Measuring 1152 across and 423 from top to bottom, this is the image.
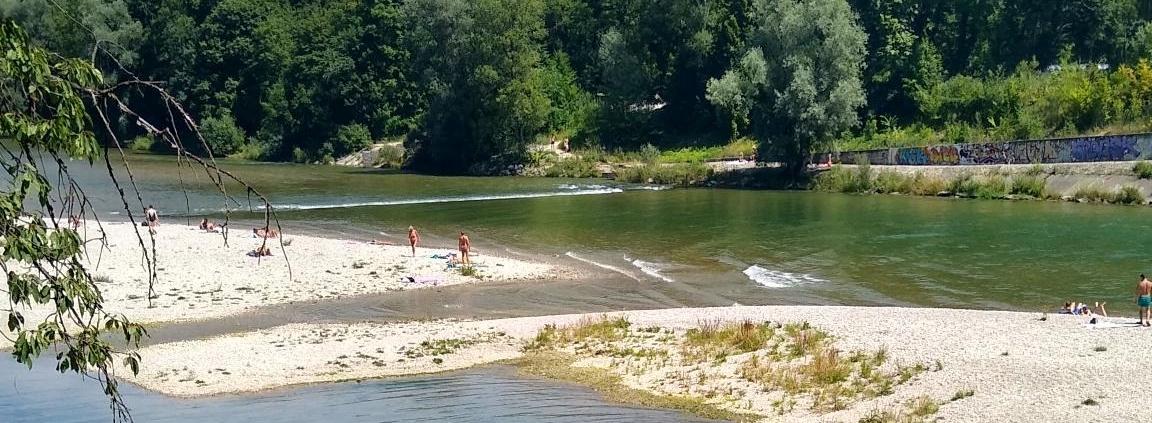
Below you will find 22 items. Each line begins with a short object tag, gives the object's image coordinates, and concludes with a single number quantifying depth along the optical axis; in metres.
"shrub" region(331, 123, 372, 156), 128.38
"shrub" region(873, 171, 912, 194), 85.75
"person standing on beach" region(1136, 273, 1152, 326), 30.05
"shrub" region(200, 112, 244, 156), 139.75
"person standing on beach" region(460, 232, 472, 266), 47.06
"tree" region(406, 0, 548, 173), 107.69
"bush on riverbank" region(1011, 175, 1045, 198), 77.94
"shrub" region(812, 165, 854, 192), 89.06
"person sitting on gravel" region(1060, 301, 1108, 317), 33.34
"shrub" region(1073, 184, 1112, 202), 73.50
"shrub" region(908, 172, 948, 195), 83.25
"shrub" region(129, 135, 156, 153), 145.38
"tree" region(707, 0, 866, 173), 88.81
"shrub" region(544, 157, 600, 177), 107.96
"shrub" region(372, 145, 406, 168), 123.12
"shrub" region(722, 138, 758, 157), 104.38
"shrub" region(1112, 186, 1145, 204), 71.31
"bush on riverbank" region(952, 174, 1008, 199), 79.69
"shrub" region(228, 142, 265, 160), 138.62
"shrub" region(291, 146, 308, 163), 132.12
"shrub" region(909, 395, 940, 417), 21.80
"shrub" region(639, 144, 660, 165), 106.72
